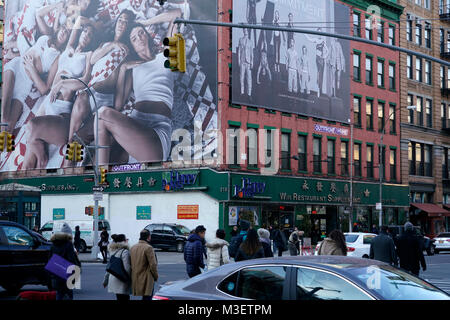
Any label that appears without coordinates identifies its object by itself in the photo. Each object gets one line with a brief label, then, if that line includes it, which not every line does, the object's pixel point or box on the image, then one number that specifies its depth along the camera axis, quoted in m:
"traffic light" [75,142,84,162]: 34.09
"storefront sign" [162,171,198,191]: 42.78
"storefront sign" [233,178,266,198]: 41.97
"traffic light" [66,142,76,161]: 33.91
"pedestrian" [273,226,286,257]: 27.06
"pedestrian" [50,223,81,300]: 12.56
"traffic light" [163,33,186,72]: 16.28
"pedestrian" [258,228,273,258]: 16.17
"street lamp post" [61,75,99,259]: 33.53
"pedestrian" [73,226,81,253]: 32.39
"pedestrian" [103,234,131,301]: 11.63
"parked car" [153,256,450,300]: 7.20
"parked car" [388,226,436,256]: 39.25
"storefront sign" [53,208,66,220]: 51.81
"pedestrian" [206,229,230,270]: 14.09
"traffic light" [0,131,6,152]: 31.97
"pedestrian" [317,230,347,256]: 13.34
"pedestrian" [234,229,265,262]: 13.22
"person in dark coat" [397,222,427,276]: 15.73
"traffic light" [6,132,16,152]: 32.00
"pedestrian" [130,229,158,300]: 11.52
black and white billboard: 43.25
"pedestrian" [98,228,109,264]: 31.58
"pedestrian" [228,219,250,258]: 16.02
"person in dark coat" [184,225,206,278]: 14.34
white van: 40.12
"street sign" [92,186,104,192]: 34.41
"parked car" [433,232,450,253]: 43.91
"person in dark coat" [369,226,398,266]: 15.36
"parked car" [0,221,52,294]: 15.54
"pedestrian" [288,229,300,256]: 28.55
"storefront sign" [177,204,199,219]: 43.19
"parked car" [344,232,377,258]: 29.69
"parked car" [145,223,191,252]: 40.41
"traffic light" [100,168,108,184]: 35.97
